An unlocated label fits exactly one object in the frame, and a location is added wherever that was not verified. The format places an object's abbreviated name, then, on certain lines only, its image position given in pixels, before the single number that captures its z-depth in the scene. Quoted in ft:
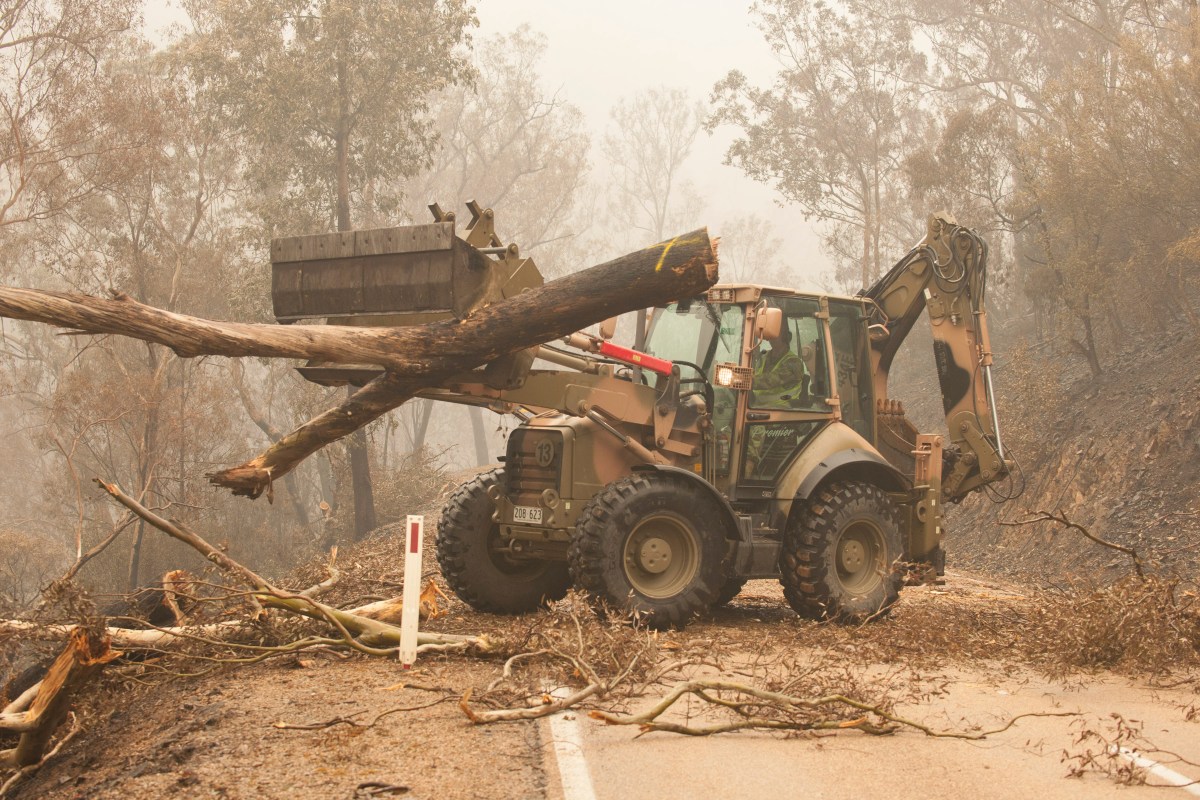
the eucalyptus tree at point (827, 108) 154.20
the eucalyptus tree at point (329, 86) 105.91
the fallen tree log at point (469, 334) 29.94
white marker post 26.40
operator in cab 36.01
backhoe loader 31.22
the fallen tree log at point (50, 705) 24.76
